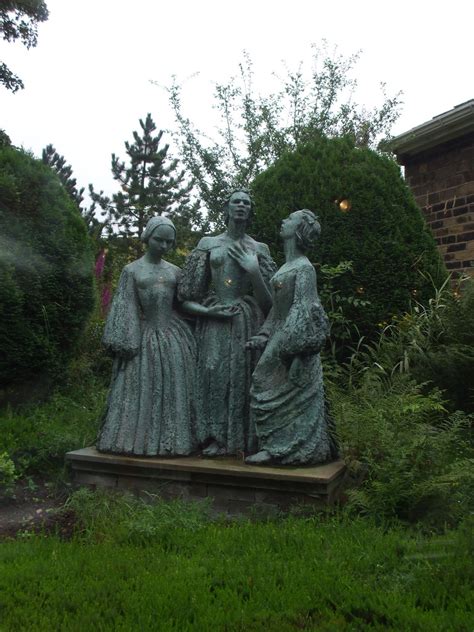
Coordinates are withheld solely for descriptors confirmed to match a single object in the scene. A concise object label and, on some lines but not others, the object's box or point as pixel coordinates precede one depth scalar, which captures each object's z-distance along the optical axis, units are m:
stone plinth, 4.48
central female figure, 5.15
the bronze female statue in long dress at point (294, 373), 4.72
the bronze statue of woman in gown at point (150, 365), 5.12
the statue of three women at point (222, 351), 4.80
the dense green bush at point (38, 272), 7.16
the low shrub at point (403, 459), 4.20
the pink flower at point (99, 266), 10.93
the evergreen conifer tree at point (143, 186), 26.44
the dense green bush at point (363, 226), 7.78
